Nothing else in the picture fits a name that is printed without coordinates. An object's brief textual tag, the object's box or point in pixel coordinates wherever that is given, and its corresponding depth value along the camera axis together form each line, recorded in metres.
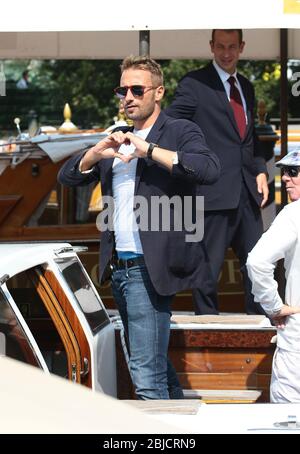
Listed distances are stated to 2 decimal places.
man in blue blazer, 9.84
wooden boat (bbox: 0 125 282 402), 9.95
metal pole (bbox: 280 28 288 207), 15.04
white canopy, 11.52
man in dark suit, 13.25
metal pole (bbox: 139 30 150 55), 12.61
